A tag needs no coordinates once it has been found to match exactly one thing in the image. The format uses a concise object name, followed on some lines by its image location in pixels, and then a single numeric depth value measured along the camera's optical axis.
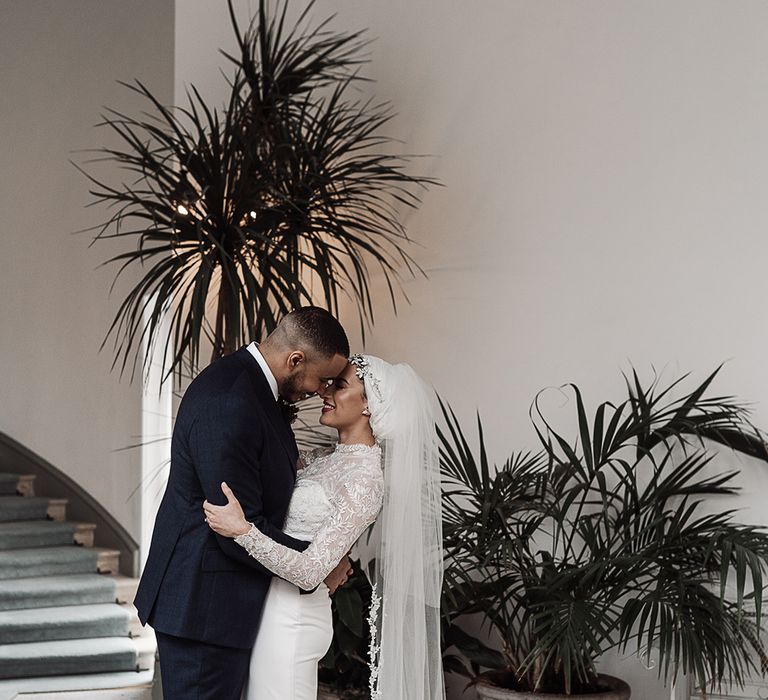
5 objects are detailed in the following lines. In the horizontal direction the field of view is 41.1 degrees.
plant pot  3.35
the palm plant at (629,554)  3.04
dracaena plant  4.07
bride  2.64
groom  2.54
